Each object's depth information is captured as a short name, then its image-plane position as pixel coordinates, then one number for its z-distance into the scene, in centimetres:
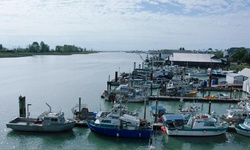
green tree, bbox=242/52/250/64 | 10067
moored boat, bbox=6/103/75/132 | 2473
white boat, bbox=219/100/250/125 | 2791
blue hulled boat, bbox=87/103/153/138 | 2380
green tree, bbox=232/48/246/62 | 11034
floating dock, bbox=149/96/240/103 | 3929
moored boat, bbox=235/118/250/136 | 2472
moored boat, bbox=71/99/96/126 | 2745
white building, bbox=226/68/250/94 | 5219
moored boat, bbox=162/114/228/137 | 2433
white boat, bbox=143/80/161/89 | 4981
